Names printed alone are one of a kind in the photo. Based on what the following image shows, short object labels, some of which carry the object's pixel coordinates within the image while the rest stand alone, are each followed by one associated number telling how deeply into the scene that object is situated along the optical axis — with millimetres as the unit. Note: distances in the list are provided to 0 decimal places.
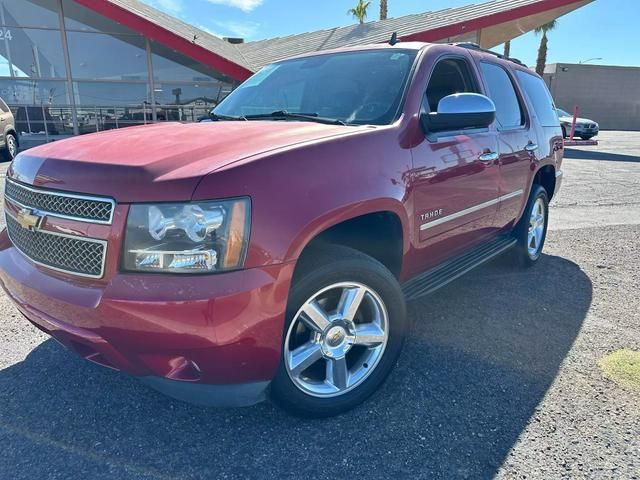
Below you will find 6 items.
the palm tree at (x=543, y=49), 34406
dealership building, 15438
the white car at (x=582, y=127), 21969
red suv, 1799
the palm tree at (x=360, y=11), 36062
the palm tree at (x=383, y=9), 31609
